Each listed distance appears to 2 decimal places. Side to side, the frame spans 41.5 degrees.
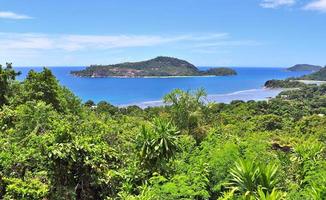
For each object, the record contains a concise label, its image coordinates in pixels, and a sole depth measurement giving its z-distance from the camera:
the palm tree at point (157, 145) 25.97
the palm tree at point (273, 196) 16.67
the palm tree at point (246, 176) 21.16
